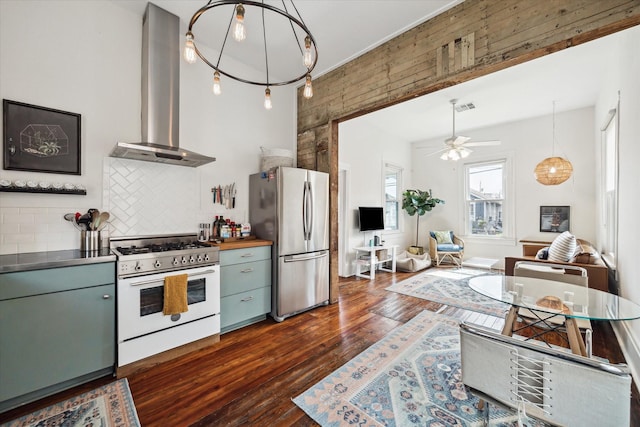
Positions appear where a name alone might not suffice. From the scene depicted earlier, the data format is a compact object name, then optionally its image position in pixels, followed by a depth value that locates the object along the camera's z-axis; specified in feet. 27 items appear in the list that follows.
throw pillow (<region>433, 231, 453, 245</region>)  20.80
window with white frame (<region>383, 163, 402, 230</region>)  21.45
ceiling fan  15.10
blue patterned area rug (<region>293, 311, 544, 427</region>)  5.44
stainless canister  7.56
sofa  10.12
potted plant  21.71
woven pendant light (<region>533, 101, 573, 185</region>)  15.34
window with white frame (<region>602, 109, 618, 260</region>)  10.44
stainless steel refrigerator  10.32
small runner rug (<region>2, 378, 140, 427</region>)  5.32
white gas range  6.93
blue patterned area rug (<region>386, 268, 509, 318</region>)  11.79
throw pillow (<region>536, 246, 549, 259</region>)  12.43
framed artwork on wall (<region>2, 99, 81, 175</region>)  6.92
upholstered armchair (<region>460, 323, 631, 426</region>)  3.06
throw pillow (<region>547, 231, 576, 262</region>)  11.14
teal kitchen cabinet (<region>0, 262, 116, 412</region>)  5.60
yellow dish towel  7.47
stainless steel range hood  8.71
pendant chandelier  4.61
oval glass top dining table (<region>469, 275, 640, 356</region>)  5.29
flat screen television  17.94
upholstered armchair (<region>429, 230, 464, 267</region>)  20.04
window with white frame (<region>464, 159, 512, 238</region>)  20.11
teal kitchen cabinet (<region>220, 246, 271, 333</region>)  9.17
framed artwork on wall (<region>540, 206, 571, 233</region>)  17.44
